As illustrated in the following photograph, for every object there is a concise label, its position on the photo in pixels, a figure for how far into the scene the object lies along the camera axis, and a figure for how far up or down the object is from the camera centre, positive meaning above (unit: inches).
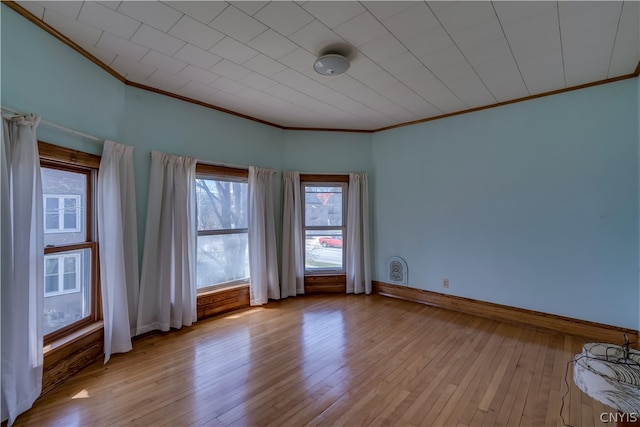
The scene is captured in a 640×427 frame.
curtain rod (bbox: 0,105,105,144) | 72.0 +28.0
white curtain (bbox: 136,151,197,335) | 123.0 -12.8
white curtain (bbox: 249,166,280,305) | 158.6 -8.4
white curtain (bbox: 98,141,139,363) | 101.5 -5.8
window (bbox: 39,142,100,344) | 89.9 -6.0
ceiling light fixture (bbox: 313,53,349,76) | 94.5 +51.0
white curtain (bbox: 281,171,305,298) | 176.2 -8.6
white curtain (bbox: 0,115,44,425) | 70.6 -10.6
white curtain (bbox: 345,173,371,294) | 181.5 -10.2
